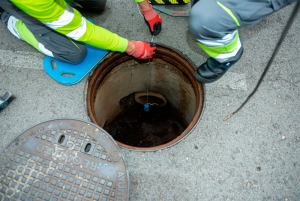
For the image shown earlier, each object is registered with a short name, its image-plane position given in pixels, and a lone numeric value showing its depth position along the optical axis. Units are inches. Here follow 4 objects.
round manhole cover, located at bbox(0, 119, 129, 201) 65.6
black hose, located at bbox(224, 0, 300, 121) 44.3
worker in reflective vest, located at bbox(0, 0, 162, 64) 66.2
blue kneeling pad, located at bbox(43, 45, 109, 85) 83.4
